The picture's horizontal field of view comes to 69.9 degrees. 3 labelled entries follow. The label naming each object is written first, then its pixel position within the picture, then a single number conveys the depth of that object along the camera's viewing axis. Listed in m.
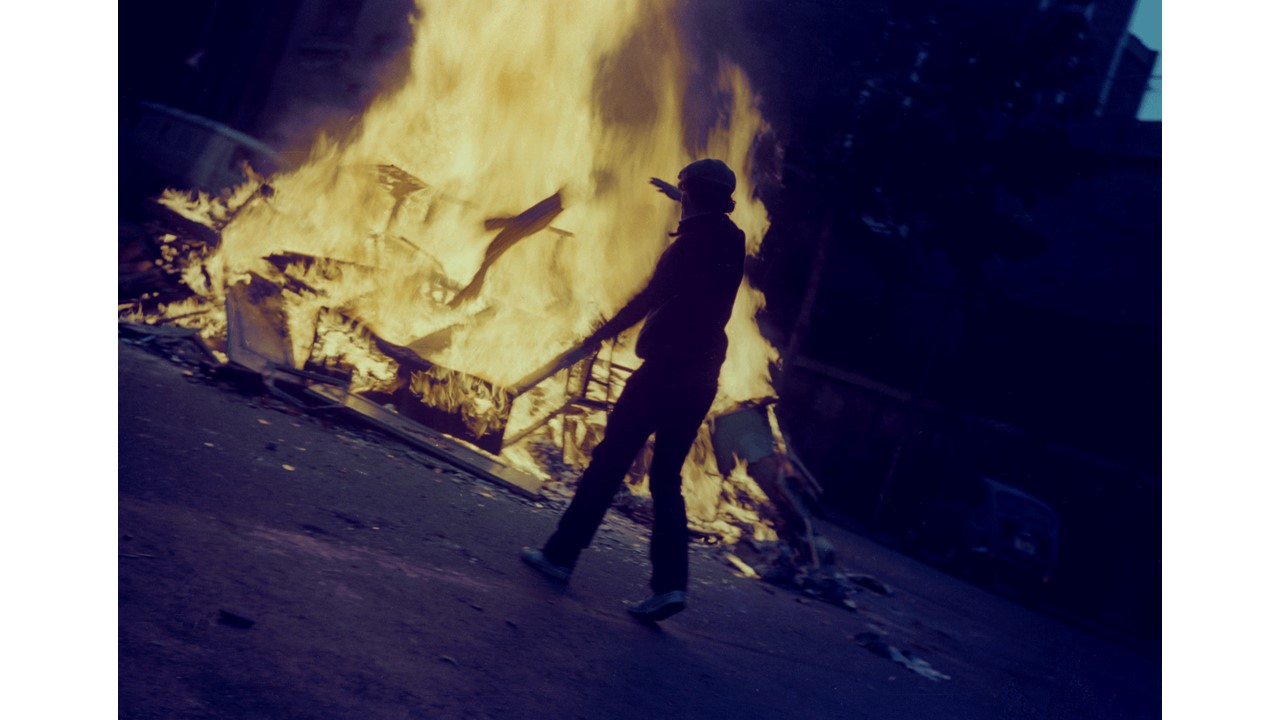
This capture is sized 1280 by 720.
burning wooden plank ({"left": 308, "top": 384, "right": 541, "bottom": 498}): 5.78
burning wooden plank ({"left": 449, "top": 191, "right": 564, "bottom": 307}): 6.77
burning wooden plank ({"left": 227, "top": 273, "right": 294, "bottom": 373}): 5.79
